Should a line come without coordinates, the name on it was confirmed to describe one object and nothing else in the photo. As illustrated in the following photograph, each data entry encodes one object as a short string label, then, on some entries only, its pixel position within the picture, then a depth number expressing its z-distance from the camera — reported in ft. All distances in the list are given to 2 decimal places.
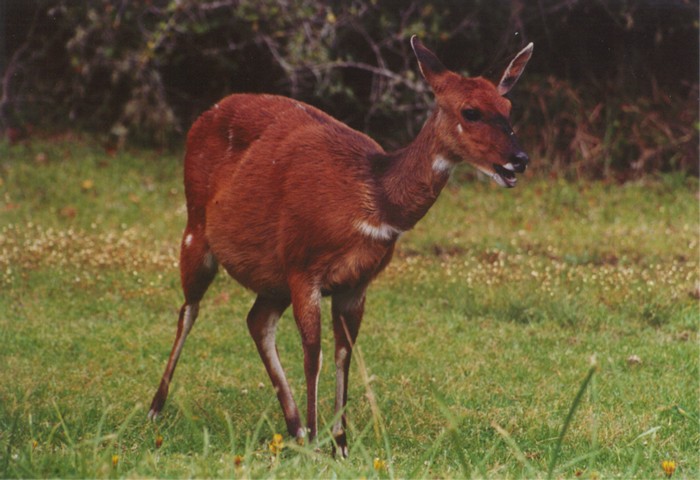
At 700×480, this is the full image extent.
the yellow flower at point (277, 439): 27.02
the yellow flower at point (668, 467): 27.88
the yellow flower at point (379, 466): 28.07
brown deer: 33.83
